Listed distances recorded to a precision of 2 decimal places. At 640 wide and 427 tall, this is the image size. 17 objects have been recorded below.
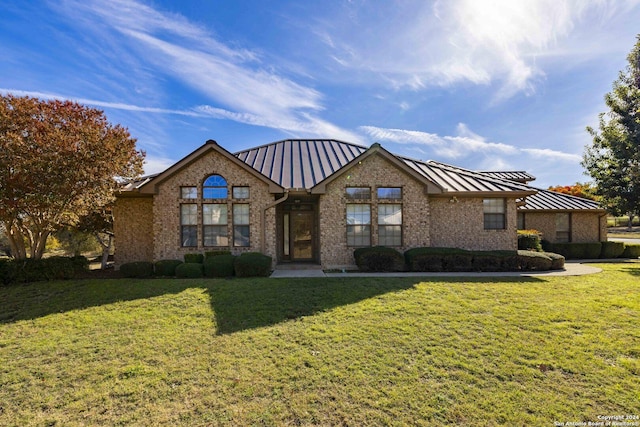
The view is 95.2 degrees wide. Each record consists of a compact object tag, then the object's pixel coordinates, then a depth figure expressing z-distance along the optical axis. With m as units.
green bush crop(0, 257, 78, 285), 9.93
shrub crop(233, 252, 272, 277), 11.10
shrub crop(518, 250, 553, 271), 12.59
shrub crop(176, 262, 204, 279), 11.30
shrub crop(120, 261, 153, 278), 11.54
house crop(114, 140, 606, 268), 13.18
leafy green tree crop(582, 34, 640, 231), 17.19
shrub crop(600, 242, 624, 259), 18.56
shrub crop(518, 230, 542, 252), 16.48
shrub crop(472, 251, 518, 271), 12.55
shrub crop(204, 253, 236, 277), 11.30
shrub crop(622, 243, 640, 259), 18.84
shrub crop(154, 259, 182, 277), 11.84
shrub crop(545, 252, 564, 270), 12.83
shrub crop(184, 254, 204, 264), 12.31
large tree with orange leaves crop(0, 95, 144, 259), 9.23
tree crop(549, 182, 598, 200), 43.34
